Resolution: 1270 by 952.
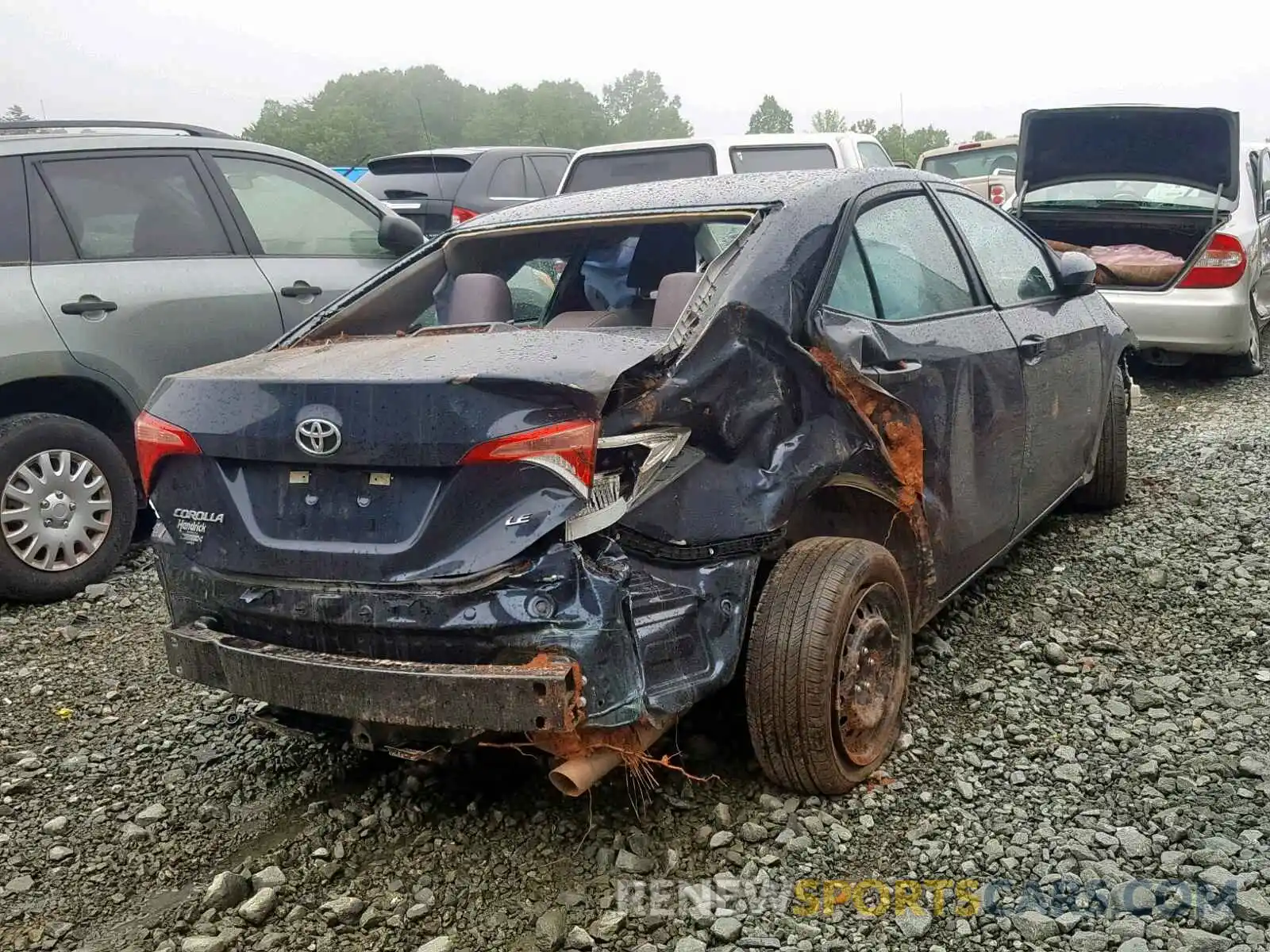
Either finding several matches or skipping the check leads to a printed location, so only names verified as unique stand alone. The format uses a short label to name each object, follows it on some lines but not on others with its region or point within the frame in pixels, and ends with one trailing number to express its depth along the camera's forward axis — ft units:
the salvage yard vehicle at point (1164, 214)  23.59
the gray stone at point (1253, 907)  7.65
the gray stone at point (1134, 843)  8.54
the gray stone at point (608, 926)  8.05
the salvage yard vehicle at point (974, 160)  50.24
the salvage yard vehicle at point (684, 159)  26.21
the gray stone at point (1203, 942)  7.47
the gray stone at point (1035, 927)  7.77
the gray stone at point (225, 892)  8.63
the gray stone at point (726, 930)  7.98
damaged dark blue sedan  7.84
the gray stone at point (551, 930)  8.04
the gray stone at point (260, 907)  8.40
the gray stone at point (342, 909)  8.39
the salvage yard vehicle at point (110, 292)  14.93
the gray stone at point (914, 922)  7.88
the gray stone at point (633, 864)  8.77
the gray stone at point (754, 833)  8.99
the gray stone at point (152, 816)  9.95
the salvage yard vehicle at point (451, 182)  29.86
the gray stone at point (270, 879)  8.83
